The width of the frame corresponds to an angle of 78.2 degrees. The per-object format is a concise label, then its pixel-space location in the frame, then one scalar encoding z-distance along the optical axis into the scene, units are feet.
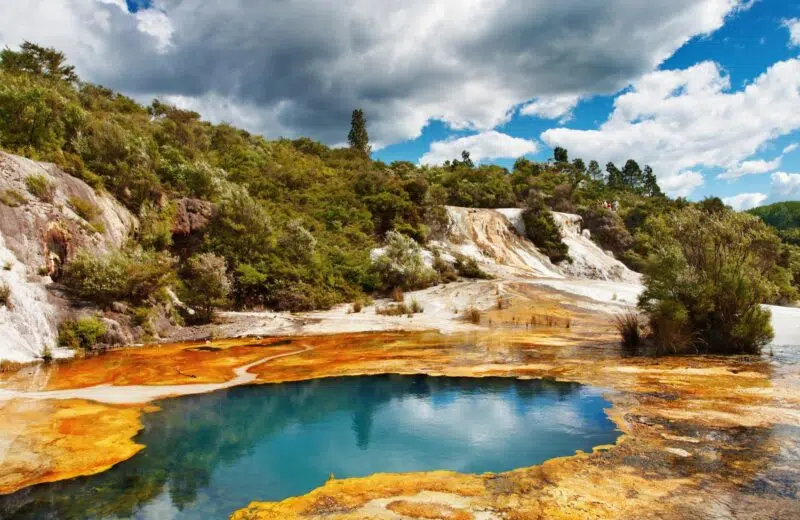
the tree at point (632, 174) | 320.91
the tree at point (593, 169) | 296.61
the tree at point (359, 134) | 205.67
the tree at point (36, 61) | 98.05
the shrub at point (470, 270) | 100.73
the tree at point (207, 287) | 59.93
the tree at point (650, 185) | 313.94
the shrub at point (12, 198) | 47.60
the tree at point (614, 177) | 306.14
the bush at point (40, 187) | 51.78
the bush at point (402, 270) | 86.58
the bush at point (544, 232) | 134.62
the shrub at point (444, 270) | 96.89
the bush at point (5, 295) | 40.38
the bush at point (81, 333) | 43.78
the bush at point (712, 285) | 42.60
